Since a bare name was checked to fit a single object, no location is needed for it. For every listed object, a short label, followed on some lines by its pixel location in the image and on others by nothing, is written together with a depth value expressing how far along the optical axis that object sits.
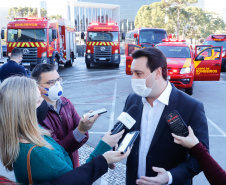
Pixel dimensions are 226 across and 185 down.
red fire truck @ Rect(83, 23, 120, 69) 16.02
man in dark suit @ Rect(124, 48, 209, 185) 1.80
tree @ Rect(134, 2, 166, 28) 42.91
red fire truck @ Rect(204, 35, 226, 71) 14.77
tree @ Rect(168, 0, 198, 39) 39.33
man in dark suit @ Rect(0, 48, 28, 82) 5.85
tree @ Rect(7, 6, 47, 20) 58.07
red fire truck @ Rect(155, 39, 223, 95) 8.14
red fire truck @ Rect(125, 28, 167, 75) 14.98
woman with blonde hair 1.33
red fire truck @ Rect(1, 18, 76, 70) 12.57
